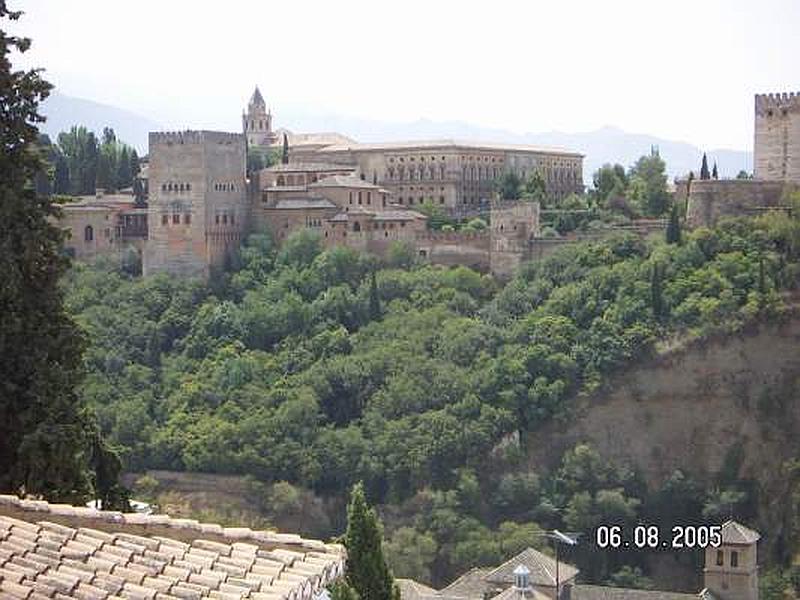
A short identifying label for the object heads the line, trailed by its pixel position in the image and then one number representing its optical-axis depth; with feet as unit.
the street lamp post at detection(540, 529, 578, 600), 84.53
